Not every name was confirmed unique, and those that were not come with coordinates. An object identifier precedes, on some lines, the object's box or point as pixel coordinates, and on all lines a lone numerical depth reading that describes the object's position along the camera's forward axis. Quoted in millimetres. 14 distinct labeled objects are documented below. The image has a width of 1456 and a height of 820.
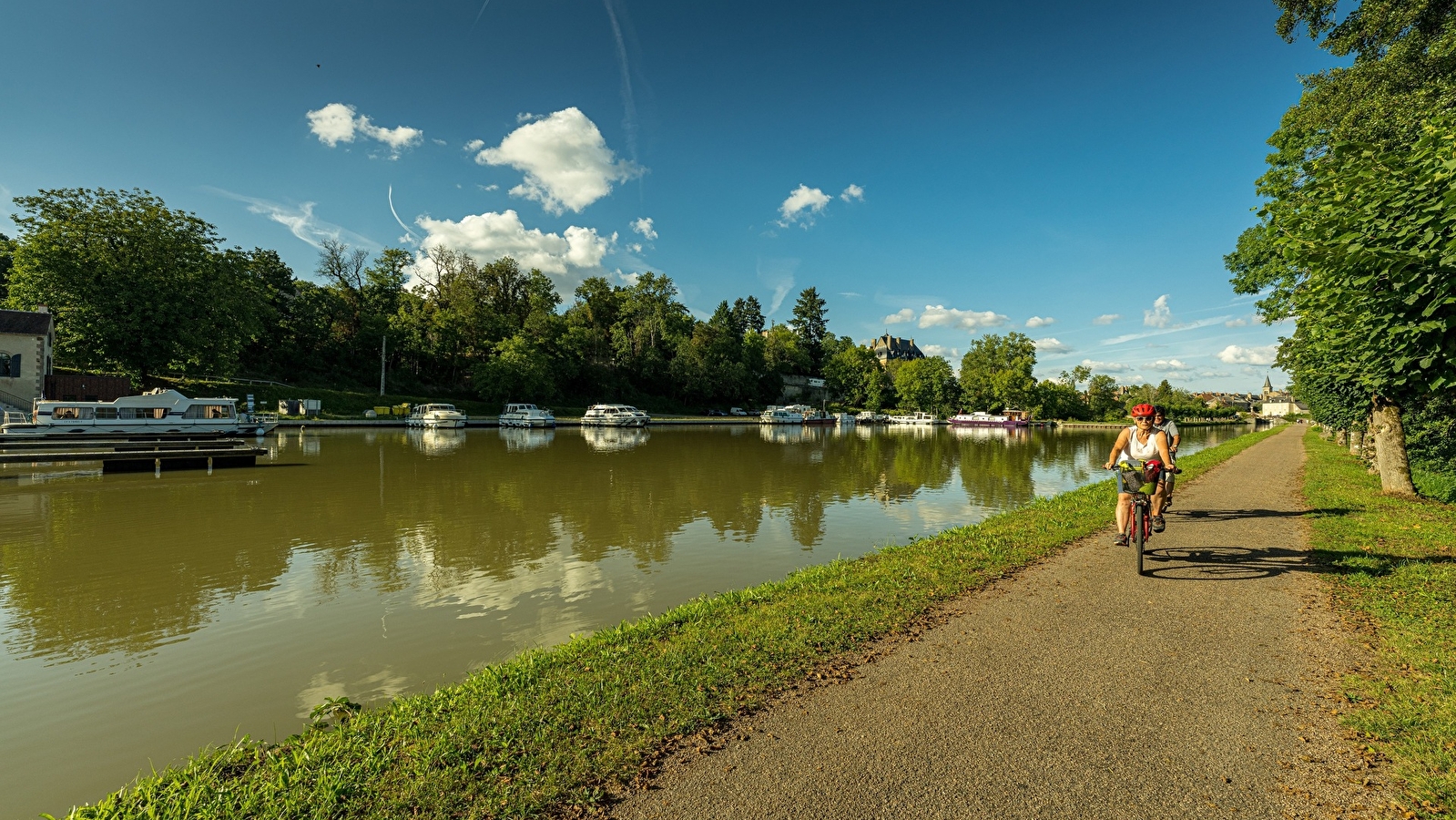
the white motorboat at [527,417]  55219
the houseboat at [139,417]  24922
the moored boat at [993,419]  95125
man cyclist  8922
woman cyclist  8258
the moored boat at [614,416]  61344
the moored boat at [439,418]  49781
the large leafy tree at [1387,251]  6465
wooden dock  21578
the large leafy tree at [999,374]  103000
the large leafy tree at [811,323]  128500
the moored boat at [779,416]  81250
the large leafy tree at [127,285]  38438
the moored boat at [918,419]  99188
